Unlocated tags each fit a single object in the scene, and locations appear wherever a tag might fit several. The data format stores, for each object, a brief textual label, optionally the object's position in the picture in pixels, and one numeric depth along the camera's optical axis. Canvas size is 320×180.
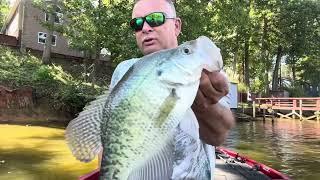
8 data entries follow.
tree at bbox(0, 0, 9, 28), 32.42
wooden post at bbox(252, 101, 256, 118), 22.13
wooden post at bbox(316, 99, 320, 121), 21.43
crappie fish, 0.83
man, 1.02
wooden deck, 22.26
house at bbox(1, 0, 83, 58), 21.86
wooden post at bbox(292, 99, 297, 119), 22.94
